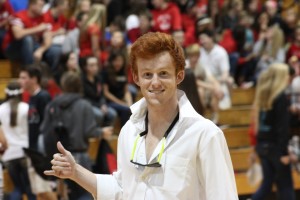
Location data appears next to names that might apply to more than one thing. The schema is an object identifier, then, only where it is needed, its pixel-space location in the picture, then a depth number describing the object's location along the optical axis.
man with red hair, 5.30
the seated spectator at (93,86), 16.08
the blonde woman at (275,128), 13.63
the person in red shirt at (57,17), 18.18
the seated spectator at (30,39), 17.07
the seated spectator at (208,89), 16.85
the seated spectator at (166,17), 20.53
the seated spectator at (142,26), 19.69
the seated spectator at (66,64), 16.66
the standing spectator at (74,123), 13.28
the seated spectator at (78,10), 18.95
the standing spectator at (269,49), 22.27
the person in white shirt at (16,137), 13.25
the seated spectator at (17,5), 18.56
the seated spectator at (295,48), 21.63
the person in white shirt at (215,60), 18.91
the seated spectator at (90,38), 18.36
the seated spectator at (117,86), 17.30
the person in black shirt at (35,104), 13.88
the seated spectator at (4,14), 17.12
